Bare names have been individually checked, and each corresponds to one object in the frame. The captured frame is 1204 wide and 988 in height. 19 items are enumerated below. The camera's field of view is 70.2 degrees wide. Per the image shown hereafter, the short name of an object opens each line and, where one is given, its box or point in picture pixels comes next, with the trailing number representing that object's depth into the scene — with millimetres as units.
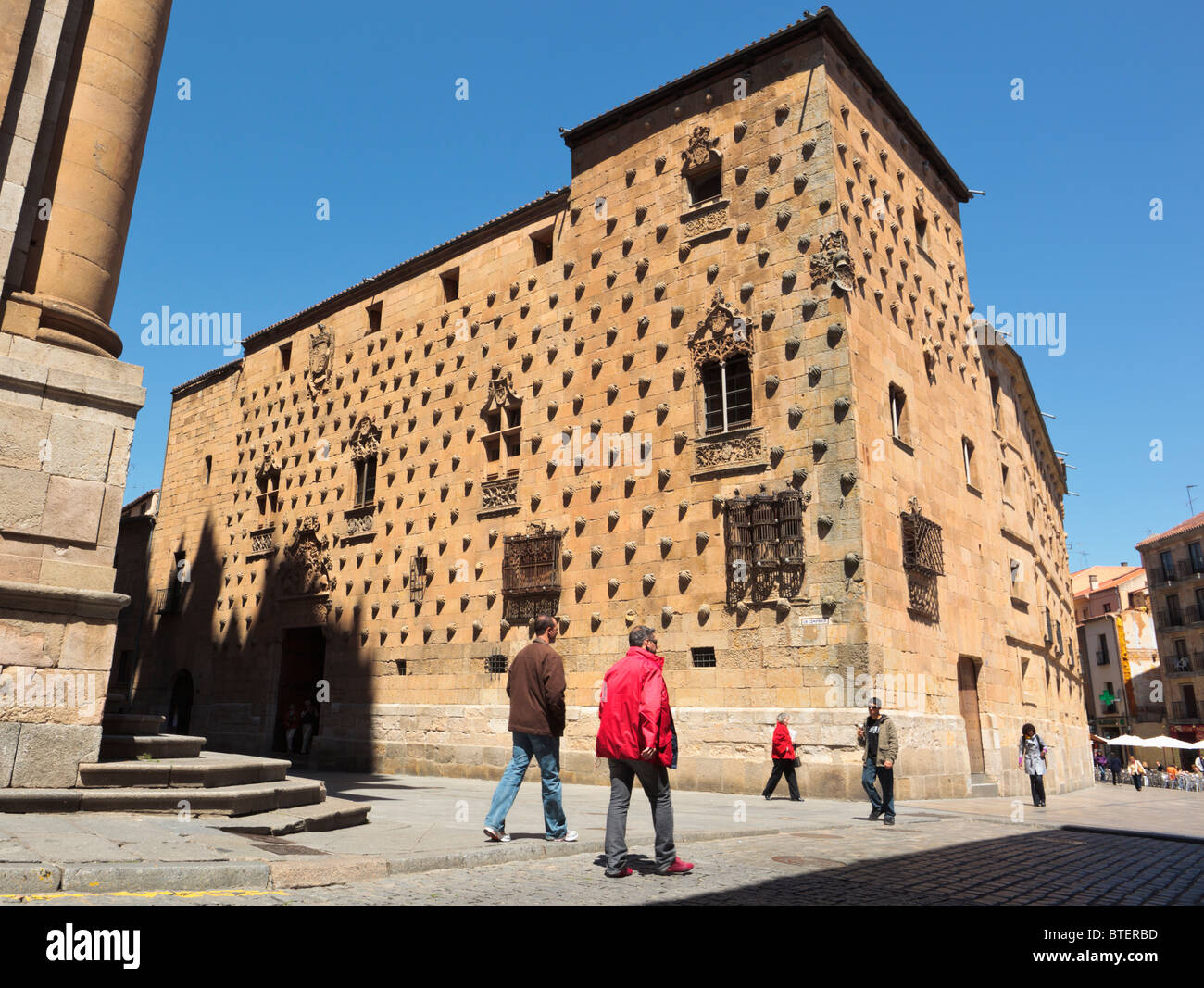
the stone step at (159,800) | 6848
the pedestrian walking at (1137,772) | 31219
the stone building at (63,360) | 7562
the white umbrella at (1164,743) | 37075
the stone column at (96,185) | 8703
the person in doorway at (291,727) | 23719
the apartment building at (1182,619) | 47438
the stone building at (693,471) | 15141
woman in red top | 13570
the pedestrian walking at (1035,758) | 15758
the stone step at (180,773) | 7547
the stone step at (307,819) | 7004
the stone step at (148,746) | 8508
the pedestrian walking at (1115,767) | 37344
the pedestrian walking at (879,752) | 10953
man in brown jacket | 7624
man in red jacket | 6219
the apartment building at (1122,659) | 55188
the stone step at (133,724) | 9336
